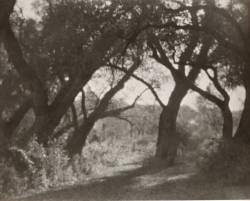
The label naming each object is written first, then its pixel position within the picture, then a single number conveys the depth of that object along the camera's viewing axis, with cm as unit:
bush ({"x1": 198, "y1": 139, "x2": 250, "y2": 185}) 1608
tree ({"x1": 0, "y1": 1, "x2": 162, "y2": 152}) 1883
